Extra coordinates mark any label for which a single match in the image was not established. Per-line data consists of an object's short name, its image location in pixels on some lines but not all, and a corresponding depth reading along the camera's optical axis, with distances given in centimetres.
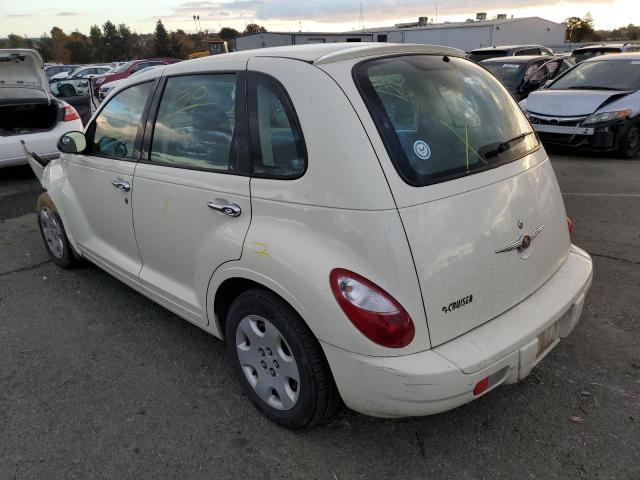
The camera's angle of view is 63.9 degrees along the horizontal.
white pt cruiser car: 198
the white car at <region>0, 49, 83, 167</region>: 728
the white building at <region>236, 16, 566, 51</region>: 4012
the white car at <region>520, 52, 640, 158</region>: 784
